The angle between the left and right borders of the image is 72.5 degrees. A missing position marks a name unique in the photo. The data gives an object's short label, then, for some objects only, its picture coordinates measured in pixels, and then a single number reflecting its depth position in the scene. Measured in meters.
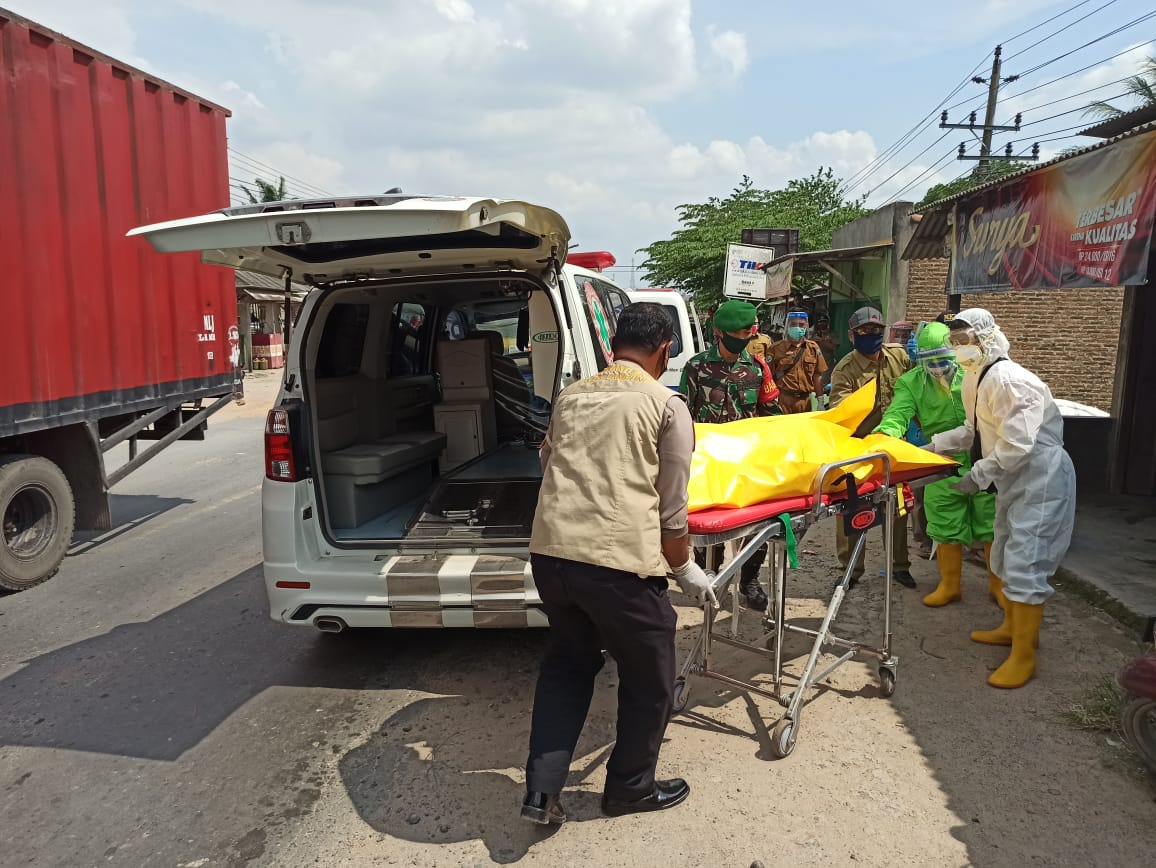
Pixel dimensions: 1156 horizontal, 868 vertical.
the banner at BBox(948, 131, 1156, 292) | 4.86
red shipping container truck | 5.08
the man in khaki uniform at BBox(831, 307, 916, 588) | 5.56
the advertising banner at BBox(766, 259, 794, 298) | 16.16
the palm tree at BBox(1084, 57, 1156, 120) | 16.89
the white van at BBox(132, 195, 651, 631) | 3.12
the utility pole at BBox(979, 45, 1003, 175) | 26.59
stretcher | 2.99
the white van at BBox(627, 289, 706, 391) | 9.19
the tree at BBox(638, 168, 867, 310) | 22.72
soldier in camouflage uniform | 4.81
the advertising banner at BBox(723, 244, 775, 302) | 14.53
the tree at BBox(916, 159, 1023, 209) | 28.13
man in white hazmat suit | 3.76
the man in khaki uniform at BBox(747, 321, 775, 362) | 8.34
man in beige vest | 2.54
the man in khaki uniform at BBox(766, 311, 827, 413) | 7.59
